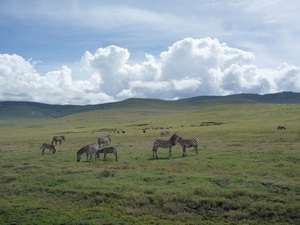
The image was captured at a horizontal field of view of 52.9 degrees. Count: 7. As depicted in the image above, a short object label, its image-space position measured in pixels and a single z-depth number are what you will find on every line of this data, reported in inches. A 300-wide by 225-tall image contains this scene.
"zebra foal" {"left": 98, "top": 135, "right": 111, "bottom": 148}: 1580.2
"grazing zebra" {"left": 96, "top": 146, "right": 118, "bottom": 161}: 1031.0
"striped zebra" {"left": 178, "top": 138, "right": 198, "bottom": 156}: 1077.1
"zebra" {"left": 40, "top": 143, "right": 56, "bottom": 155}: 1260.2
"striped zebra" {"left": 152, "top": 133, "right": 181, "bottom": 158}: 1062.4
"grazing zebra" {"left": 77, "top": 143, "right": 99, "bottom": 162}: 1042.1
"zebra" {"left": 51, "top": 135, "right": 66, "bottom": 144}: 1740.0
